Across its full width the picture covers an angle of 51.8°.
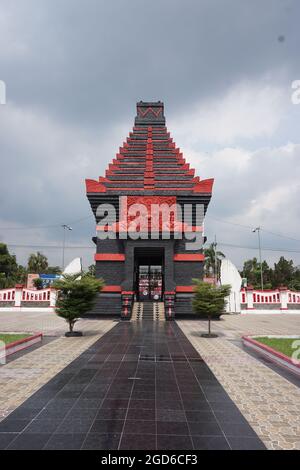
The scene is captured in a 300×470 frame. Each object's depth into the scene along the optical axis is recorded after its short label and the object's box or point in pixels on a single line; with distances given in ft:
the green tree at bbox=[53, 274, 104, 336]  45.29
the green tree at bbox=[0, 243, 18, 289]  180.34
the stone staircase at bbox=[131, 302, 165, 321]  69.51
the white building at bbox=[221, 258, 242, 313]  85.35
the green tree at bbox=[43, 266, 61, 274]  244.18
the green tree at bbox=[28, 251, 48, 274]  206.53
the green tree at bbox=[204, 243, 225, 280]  197.40
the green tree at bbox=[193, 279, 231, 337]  46.06
